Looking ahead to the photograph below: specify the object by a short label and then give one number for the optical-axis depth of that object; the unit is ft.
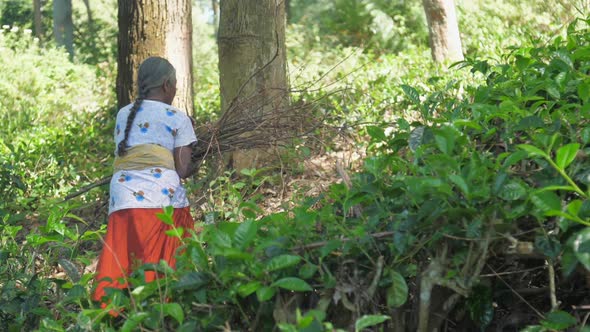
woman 15.48
